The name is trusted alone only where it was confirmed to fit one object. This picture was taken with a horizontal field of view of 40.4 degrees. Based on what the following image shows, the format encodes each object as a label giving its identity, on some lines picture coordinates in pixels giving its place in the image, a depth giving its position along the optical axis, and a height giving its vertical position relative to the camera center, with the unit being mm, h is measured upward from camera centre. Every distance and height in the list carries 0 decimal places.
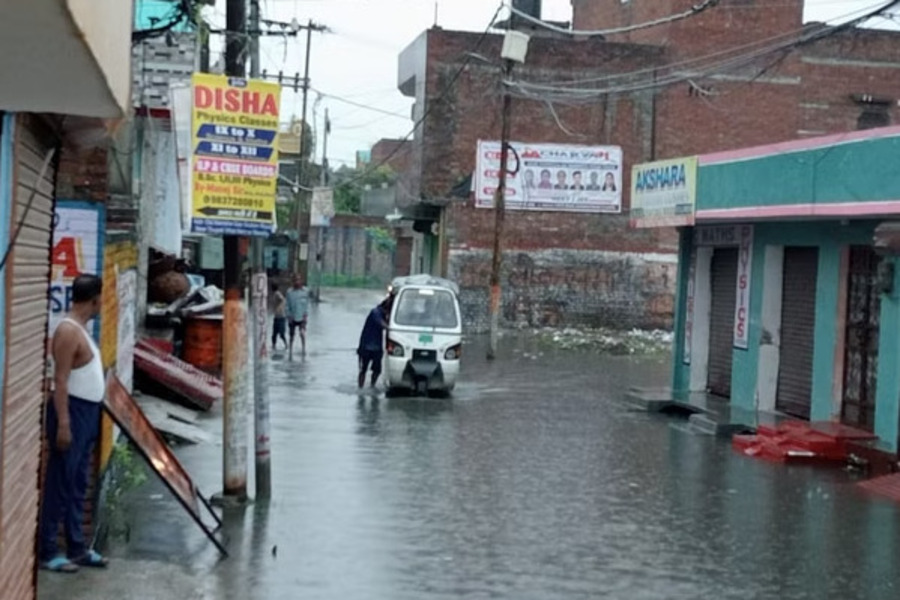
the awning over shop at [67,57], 2928 +500
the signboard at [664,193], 20266 +1281
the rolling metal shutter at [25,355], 4891 -513
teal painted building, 14773 -161
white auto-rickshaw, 20781 -1611
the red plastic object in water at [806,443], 15234 -2154
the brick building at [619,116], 40250 +5168
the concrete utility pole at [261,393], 11203 -1324
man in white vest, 7414 -1125
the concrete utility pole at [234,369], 10562 -1044
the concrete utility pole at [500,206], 31781 +1395
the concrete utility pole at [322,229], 63250 +1267
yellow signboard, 10273 +798
